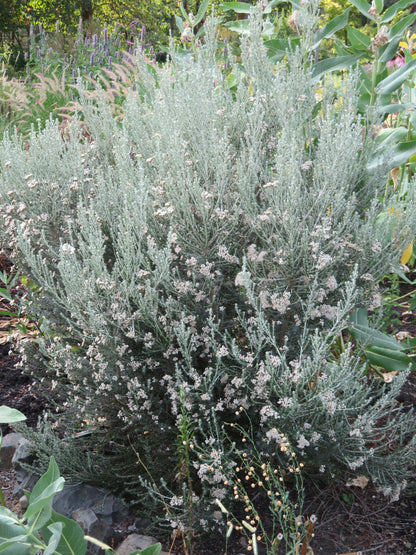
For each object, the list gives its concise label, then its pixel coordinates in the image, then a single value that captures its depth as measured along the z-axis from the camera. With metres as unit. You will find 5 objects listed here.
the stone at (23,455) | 2.46
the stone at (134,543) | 1.98
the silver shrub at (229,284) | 1.97
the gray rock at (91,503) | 2.17
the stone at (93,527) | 2.00
